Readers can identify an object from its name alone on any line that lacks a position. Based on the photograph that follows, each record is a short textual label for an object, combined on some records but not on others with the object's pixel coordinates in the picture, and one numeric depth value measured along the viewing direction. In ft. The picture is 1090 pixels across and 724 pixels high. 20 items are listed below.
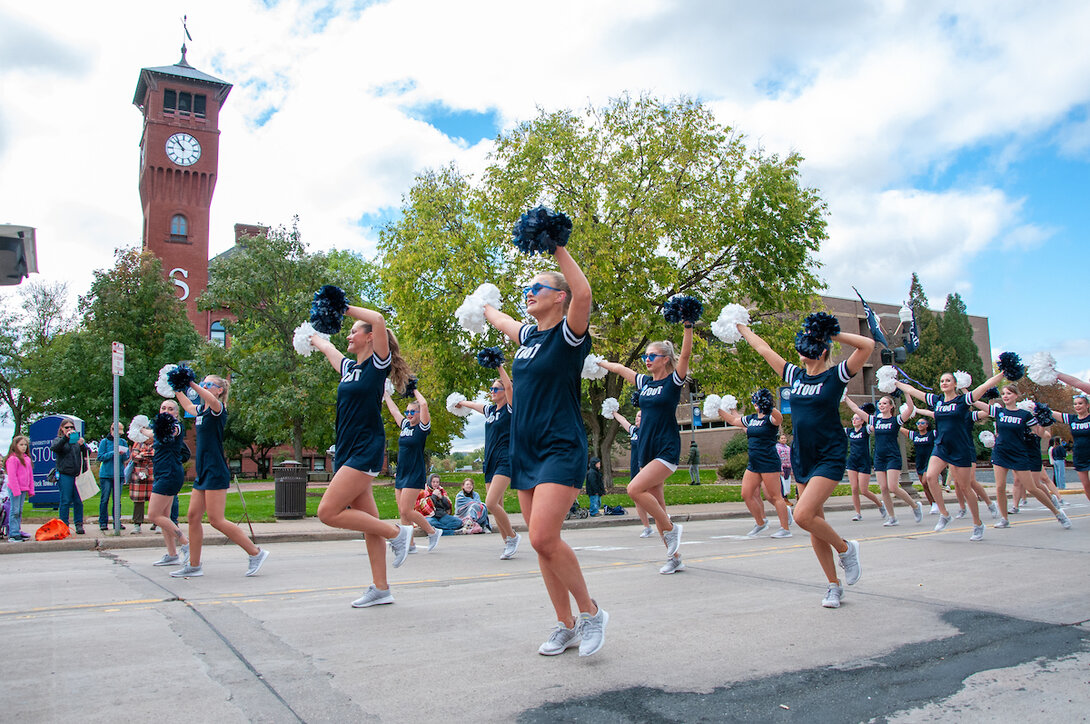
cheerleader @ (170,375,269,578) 24.25
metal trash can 50.11
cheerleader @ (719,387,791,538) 36.09
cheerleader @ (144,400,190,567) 26.71
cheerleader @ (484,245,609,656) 13.39
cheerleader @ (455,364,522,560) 30.45
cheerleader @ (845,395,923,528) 43.06
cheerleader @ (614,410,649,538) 30.29
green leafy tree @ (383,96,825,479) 71.87
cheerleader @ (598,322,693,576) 24.94
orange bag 37.10
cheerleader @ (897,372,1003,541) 34.73
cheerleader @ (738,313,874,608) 18.71
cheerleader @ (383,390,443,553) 31.76
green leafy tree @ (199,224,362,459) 105.50
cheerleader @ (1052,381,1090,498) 38.32
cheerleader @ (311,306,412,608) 18.90
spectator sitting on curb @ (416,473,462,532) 42.34
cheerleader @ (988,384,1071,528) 37.14
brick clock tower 193.06
